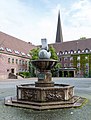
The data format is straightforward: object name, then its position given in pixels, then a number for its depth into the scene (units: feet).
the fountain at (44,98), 26.37
